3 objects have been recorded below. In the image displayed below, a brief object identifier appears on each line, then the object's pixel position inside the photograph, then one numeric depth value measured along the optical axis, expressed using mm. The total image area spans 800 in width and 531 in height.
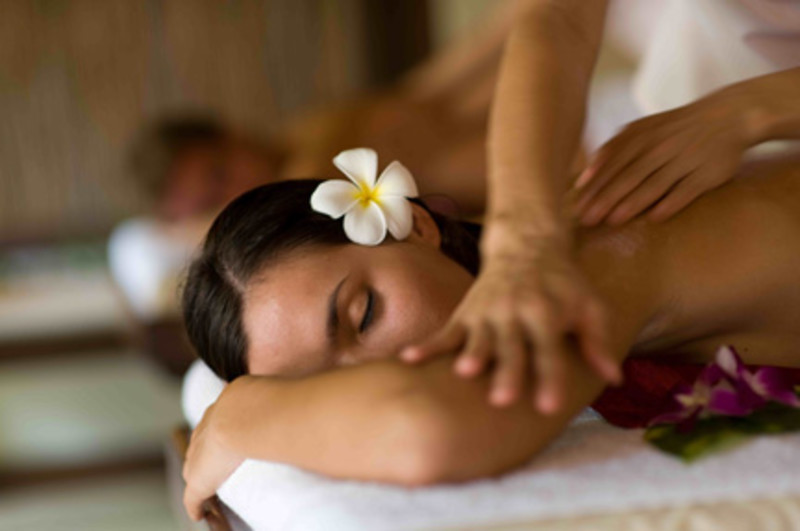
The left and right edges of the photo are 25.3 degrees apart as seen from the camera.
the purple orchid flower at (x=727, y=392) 995
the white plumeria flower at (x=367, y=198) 1106
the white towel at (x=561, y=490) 913
